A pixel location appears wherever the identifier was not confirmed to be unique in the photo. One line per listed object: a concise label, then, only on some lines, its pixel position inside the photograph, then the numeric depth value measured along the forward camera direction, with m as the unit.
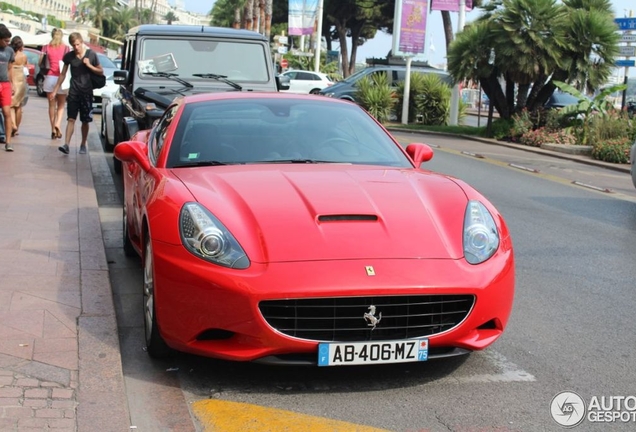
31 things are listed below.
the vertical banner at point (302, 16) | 45.88
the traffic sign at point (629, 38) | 25.22
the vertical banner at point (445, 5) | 31.23
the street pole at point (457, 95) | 30.22
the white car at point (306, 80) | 39.44
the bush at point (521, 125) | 24.38
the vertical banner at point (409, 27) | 32.75
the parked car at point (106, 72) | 22.97
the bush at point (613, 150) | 19.84
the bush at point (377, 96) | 31.03
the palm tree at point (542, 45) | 23.98
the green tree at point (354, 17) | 74.00
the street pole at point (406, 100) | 31.42
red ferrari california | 4.47
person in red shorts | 13.36
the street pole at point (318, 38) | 47.44
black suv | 11.88
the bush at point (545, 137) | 23.08
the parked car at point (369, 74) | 32.41
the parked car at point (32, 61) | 32.76
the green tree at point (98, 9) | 138.76
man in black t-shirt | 13.91
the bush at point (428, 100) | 31.41
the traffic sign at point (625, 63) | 24.54
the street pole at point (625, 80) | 25.65
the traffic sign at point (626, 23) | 26.23
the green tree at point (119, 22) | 145.25
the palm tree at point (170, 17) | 174.52
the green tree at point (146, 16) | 163.86
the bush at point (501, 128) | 25.30
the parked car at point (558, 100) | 26.33
